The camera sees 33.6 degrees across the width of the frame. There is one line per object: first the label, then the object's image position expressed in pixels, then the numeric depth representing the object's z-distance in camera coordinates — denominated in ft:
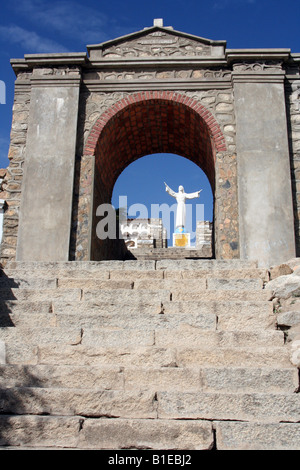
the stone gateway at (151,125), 28.35
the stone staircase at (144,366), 11.15
